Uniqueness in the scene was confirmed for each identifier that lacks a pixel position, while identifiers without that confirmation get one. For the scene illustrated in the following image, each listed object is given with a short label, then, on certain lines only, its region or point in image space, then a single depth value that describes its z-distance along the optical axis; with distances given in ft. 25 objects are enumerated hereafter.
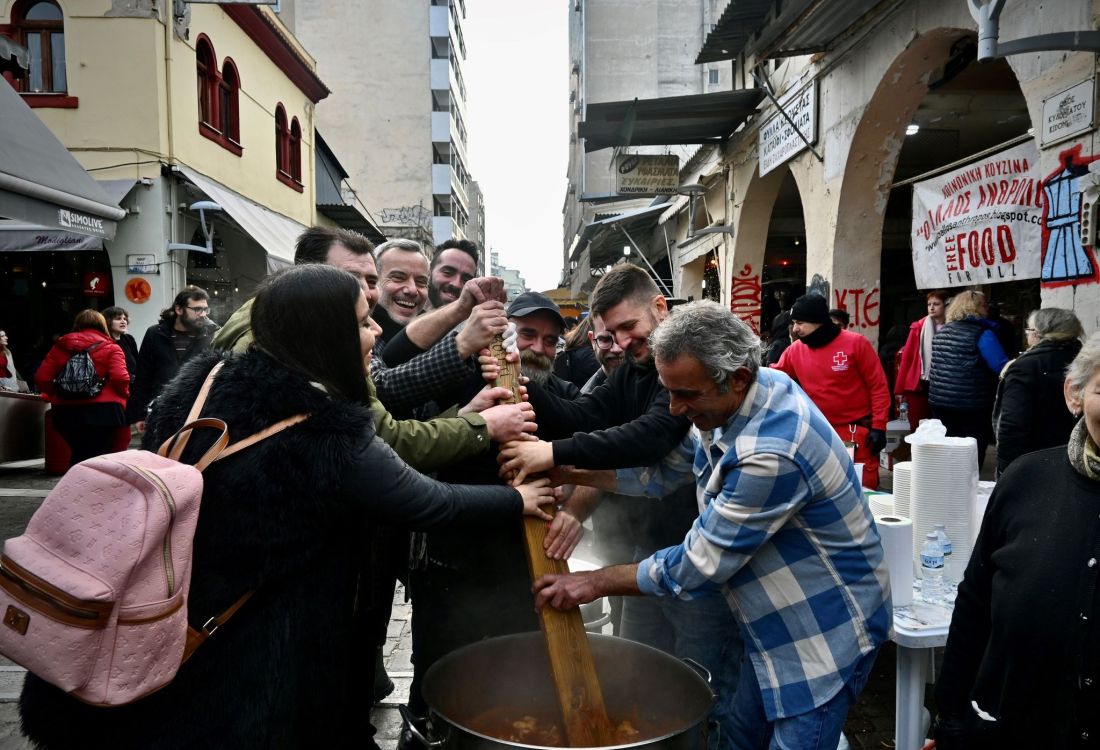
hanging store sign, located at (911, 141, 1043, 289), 16.71
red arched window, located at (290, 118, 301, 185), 56.39
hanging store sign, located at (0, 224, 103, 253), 27.27
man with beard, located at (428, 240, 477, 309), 11.12
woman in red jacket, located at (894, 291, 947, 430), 23.80
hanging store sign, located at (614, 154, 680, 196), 38.68
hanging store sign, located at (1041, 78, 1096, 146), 13.50
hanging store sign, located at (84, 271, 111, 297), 35.76
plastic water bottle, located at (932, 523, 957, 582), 8.70
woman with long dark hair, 5.08
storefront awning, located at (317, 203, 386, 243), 61.82
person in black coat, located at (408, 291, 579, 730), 8.26
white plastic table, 7.77
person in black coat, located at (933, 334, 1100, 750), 5.15
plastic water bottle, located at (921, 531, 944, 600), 8.36
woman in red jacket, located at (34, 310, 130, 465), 22.33
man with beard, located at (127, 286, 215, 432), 20.08
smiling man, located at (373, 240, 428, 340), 11.03
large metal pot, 6.46
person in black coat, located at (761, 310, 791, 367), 28.86
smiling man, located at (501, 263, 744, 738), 7.34
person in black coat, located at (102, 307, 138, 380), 26.53
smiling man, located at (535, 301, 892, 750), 5.82
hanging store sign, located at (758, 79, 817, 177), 26.78
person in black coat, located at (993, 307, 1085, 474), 13.57
